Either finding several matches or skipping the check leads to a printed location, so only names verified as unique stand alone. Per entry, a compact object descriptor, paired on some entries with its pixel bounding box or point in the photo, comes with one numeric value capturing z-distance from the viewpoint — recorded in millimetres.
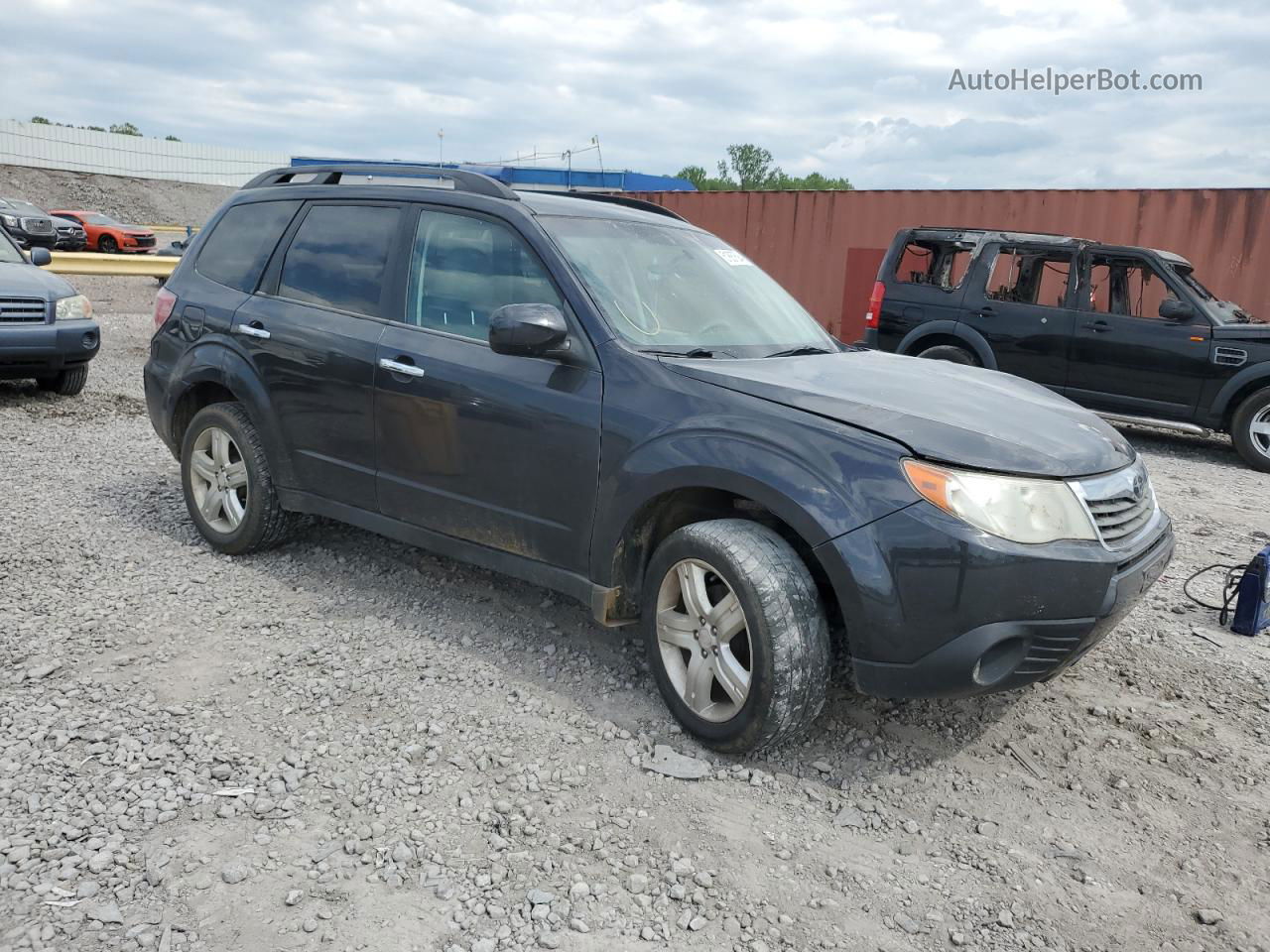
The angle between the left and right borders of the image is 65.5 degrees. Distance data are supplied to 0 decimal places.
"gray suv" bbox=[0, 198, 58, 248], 24953
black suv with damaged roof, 8578
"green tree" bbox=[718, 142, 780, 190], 99438
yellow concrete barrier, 17594
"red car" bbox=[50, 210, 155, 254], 28219
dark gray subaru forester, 2822
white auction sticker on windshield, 4285
